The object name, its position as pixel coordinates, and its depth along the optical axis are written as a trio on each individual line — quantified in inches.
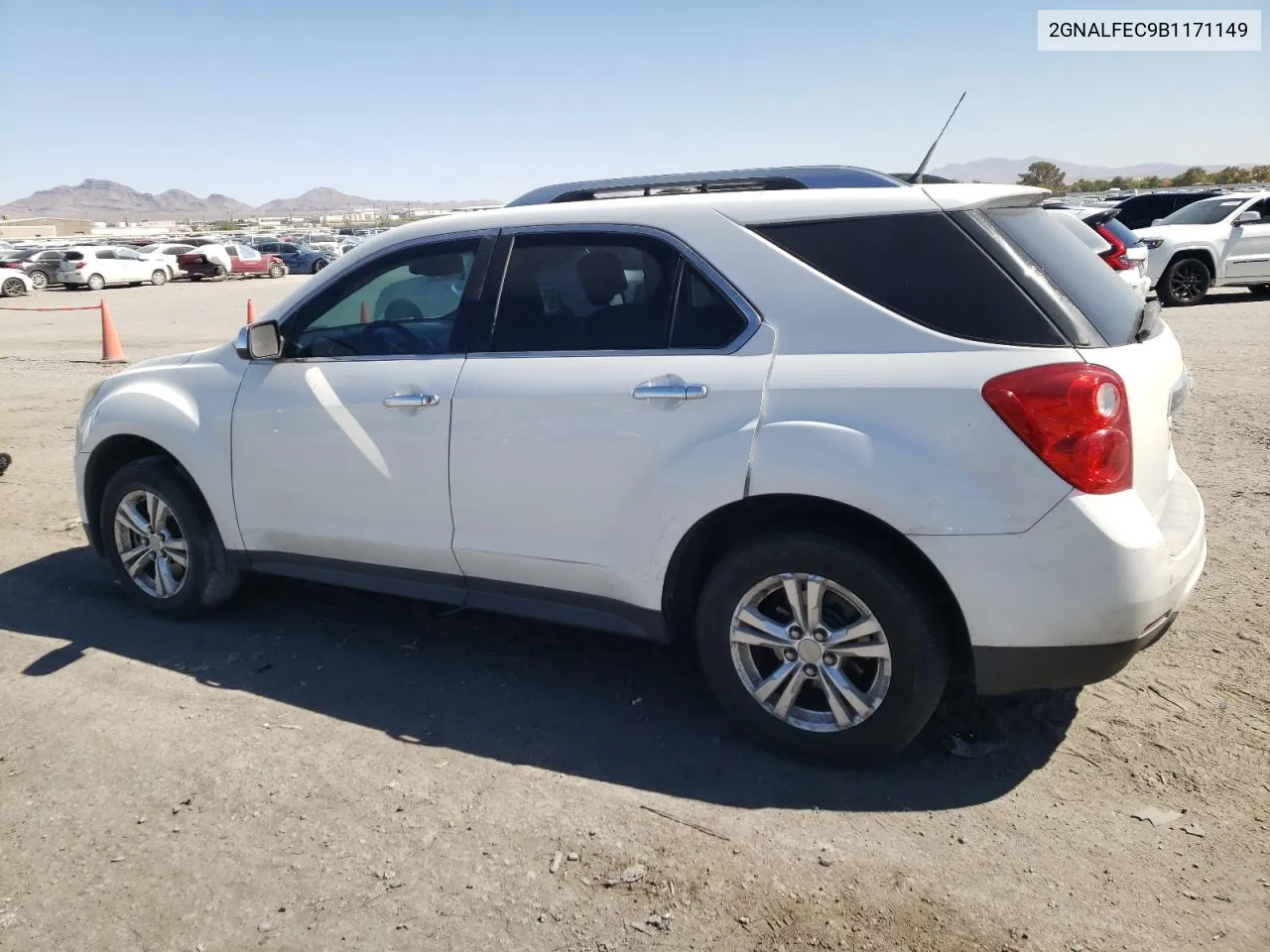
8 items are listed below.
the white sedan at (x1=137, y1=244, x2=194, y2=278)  1544.0
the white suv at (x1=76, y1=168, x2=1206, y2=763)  117.6
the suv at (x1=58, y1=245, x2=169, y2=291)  1375.5
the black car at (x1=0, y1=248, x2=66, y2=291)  1366.9
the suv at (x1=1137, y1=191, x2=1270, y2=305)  651.5
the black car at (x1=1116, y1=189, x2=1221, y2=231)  812.0
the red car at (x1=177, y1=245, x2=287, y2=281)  1546.5
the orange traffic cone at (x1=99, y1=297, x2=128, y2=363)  562.3
